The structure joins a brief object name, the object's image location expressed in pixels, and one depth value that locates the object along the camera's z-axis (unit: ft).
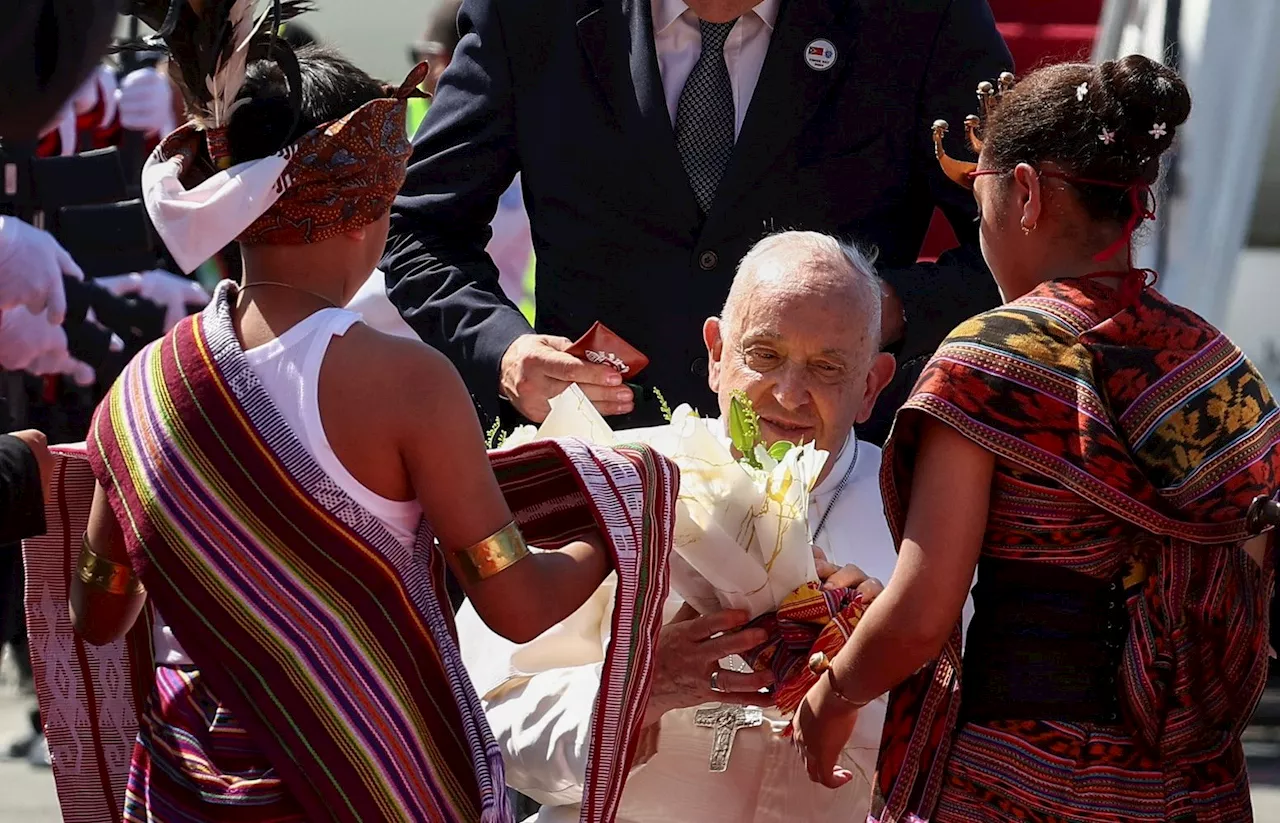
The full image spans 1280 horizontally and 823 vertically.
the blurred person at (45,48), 27.76
